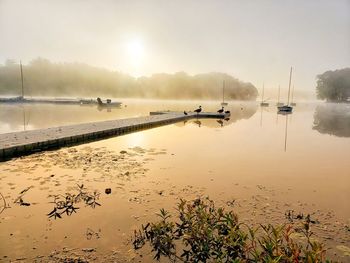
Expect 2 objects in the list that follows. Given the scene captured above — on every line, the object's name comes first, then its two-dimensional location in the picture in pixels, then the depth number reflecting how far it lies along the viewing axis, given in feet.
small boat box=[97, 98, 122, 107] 217.42
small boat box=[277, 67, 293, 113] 216.54
